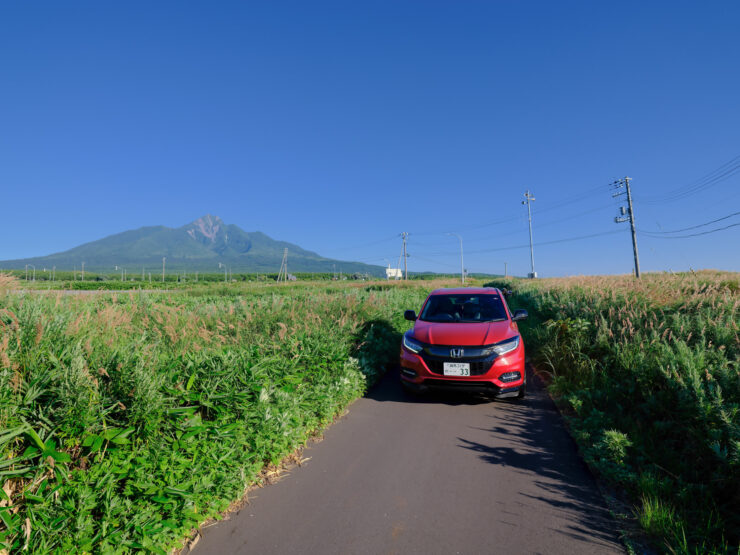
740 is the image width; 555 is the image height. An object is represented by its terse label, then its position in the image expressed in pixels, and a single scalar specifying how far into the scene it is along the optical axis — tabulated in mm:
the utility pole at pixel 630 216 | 35500
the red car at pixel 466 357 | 5246
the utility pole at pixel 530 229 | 57188
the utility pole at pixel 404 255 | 76500
